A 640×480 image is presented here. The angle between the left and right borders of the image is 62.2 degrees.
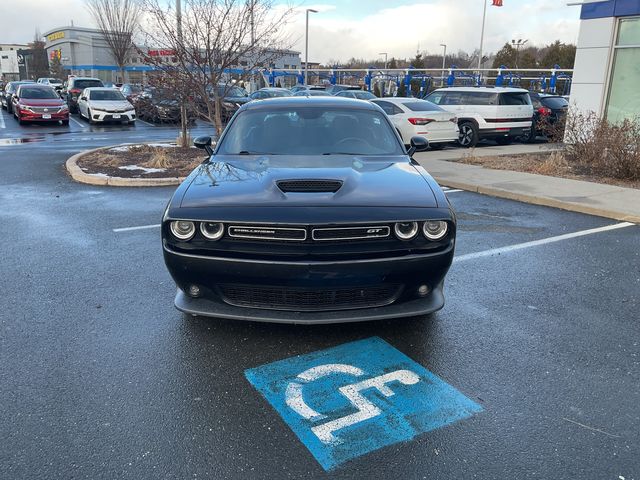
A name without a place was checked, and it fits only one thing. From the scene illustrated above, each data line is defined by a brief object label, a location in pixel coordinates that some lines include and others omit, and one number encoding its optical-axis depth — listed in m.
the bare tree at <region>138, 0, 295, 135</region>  11.83
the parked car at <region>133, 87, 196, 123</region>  13.08
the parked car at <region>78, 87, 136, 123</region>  22.36
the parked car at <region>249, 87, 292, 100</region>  24.17
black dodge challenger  3.35
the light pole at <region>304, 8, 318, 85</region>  41.02
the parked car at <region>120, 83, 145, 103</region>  27.38
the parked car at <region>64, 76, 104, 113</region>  28.33
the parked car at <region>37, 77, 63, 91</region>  43.56
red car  21.53
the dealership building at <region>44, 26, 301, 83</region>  85.47
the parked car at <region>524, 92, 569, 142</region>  17.66
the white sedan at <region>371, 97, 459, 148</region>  14.25
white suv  15.70
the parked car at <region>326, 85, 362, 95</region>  26.19
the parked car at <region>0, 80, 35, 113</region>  27.98
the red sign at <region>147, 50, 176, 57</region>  12.54
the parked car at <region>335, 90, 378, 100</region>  21.20
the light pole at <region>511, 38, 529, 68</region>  61.60
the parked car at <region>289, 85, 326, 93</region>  28.00
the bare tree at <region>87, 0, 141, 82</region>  39.47
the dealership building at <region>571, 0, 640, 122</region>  12.78
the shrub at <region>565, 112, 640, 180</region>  10.08
